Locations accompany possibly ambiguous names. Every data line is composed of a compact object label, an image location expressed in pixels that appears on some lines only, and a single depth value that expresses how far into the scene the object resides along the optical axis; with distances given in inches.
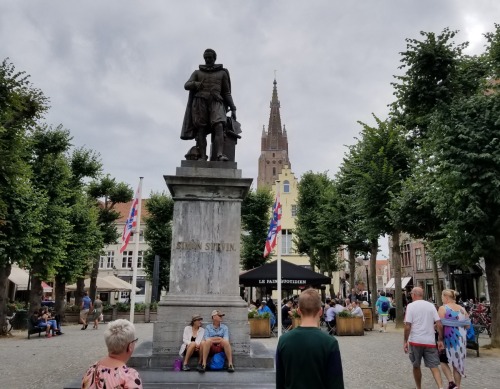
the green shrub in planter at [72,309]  1106.1
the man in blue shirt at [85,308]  953.6
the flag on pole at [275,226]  516.1
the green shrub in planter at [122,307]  1163.3
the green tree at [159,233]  1398.9
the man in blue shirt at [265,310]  752.6
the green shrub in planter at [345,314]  753.0
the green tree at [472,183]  517.3
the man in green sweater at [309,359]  121.6
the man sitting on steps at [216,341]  276.3
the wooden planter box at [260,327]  716.7
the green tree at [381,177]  831.7
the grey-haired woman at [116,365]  119.3
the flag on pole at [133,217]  554.6
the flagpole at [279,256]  393.8
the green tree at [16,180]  567.8
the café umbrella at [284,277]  721.6
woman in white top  279.6
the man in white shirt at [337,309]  763.3
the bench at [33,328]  729.6
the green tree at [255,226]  1526.8
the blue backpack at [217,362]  279.2
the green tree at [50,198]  826.8
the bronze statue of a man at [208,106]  359.3
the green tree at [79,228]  983.6
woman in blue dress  295.3
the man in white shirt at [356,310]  758.5
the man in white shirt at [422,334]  283.4
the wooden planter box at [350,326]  746.8
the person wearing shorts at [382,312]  813.9
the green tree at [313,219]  1332.4
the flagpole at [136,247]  466.2
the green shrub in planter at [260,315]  719.1
